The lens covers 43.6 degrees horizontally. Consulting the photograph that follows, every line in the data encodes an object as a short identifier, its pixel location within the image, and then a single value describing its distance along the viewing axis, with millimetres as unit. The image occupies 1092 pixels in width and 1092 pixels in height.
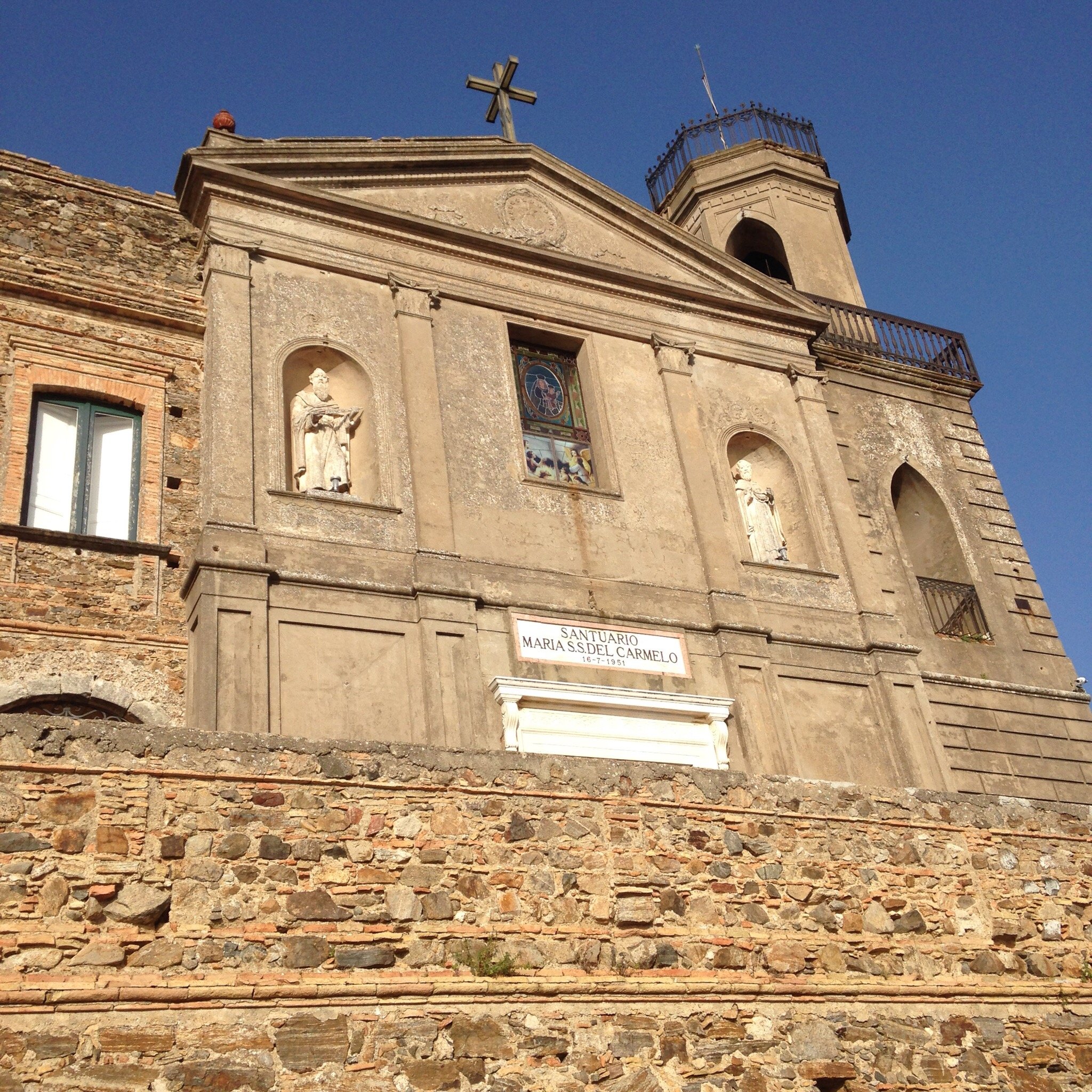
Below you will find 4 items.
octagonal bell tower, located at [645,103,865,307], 23219
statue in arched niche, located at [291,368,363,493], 15133
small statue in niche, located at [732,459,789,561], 17844
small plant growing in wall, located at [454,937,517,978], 8297
